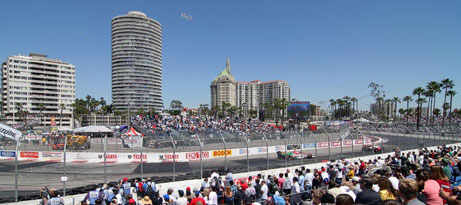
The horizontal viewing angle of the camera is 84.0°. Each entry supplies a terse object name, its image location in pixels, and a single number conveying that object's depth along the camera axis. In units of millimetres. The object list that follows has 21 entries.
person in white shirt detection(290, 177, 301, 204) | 9000
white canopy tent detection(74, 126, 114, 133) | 37938
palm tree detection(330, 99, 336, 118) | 129150
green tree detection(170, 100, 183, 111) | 175000
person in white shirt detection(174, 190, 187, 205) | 7480
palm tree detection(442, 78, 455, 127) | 68312
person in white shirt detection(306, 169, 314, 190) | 10626
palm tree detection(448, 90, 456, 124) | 70600
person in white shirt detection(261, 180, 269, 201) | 8923
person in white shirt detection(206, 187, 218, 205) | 7848
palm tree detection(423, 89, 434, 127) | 67575
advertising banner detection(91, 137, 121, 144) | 26862
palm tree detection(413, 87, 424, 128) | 71488
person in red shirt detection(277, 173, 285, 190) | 11078
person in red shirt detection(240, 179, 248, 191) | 9736
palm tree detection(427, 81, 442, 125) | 67000
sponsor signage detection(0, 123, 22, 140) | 19641
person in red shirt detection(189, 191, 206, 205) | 6553
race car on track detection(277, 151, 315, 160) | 22780
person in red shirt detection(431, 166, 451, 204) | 5750
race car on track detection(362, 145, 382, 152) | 24328
